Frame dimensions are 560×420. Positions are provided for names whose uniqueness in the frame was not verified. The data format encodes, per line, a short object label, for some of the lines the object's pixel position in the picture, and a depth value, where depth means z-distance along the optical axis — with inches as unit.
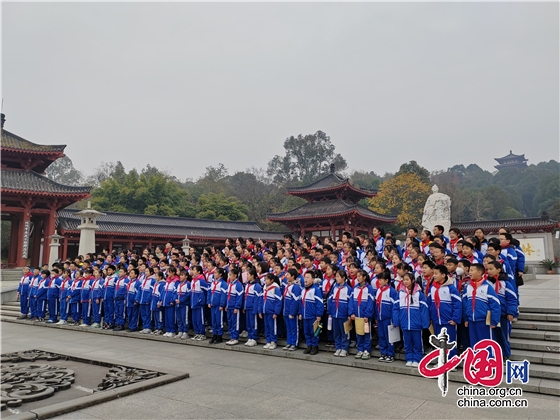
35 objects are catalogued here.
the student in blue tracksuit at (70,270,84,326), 428.1
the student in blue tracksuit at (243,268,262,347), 305.6
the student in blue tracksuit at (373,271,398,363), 252.8
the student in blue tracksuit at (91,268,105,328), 408.5
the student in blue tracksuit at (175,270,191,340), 339.4
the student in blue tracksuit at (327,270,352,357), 266.8
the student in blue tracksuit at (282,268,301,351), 285.3
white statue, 634.2
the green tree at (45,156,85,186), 2470.2
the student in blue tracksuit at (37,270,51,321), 454.6
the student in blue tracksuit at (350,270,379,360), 256.4
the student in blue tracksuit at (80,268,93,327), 418.6
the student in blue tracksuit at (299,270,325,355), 276.4
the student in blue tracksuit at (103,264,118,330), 396.5
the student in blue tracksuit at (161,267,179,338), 346.9
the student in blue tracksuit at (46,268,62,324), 450.6
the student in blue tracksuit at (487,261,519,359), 224.8
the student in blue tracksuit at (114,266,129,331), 389.4
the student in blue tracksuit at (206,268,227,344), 318.3
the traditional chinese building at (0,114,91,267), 807.7
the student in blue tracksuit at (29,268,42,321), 462.8
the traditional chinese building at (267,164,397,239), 1130.7
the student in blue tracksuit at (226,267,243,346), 312.7
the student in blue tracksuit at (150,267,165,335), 359.3
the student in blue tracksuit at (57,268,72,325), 435.8
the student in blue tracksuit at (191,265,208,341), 332.2
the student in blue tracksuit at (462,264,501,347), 216.8
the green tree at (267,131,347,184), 2432.3
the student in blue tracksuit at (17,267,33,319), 476.1
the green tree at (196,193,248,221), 1510.8
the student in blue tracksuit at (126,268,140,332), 381.1
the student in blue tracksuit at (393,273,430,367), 235.0
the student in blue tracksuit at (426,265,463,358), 230.4
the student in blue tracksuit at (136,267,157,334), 368.8
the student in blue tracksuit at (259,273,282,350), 293.3
